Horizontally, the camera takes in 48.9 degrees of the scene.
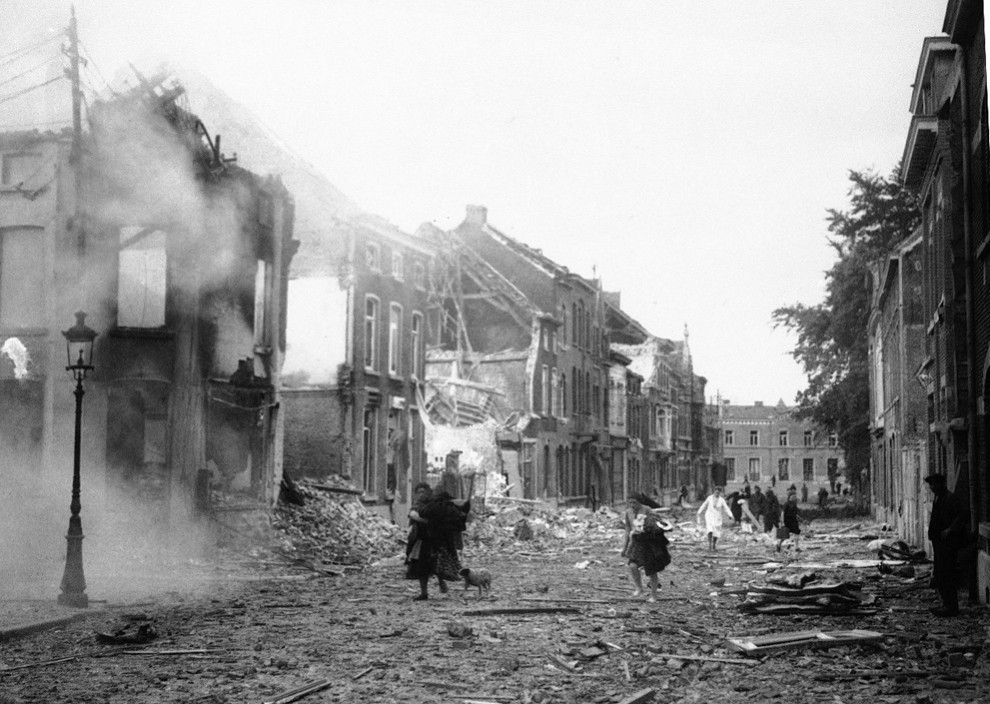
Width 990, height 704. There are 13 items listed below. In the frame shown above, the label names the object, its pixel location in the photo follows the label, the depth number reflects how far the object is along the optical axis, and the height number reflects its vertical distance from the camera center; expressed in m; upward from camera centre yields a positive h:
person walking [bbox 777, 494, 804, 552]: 26.97 -1.52
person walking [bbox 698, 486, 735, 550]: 26.00 -1.34
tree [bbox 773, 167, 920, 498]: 35.03 +4.72
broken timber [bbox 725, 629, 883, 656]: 10.84 -1.86
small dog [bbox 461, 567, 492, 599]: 15.72 -1.77
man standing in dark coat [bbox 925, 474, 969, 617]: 12.60 -0.90
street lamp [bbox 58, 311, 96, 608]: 13.76 -0.74
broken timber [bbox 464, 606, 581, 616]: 14.04 -2.01
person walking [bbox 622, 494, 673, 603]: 15.56 -1.24
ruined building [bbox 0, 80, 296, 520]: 20.22 +3.03
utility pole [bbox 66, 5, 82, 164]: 16.71 +6.36
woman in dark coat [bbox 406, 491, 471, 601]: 15.65 -1.24
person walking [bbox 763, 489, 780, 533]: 30.41 -1.53
